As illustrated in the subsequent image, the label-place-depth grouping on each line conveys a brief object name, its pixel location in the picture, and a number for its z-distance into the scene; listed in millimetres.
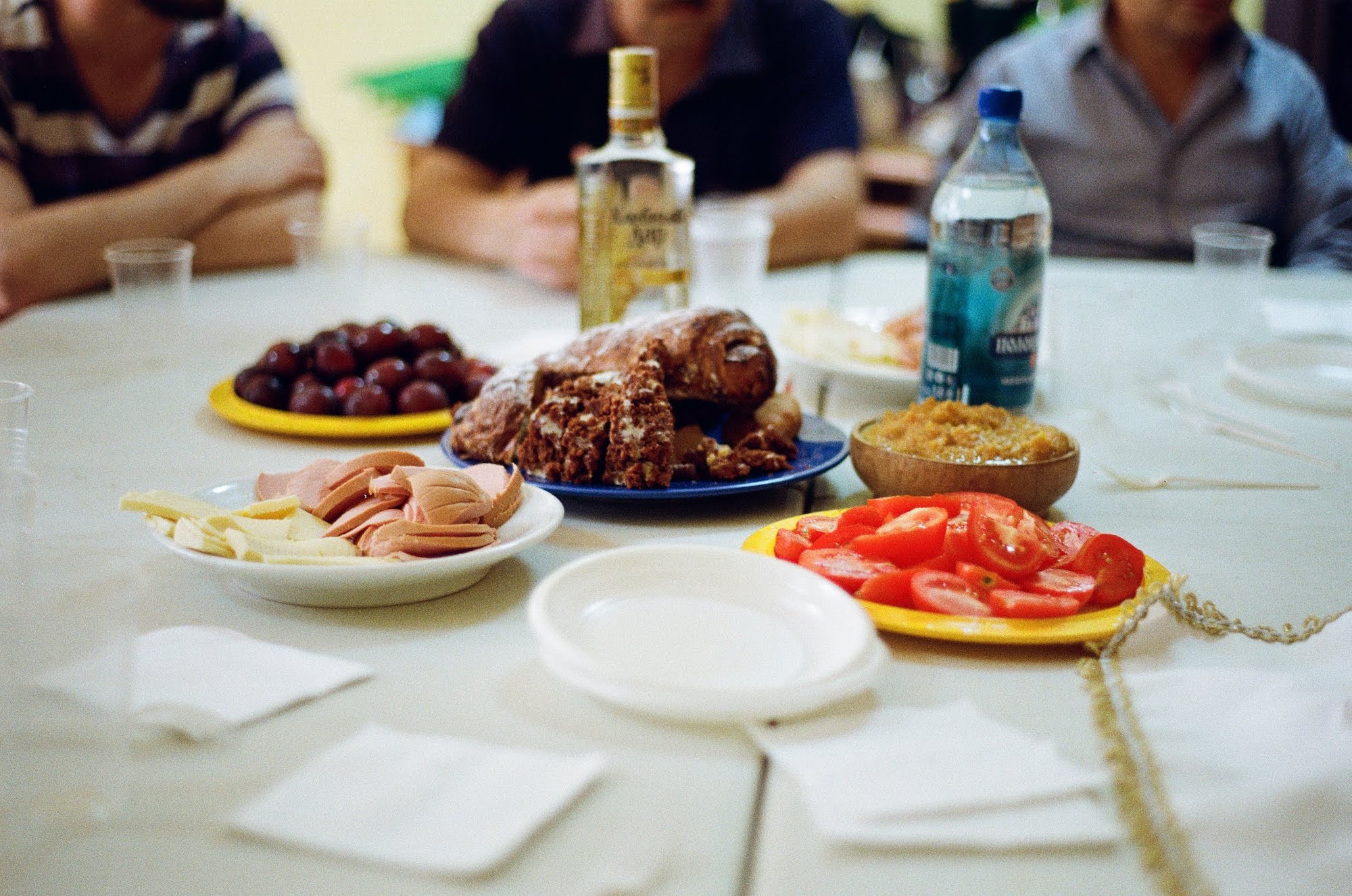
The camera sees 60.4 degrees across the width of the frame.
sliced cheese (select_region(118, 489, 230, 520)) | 948
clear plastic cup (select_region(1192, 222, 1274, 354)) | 1795
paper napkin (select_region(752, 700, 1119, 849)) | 668
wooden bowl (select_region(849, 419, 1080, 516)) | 1110
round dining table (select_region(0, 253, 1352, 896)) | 650
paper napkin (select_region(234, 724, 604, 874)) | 643
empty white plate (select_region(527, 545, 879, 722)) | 750
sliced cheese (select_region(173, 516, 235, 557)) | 914
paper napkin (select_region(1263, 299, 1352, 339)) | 2047
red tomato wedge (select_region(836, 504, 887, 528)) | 1027
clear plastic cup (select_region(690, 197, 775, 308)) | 2014
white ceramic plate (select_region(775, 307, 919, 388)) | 1585
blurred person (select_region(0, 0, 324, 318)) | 2283
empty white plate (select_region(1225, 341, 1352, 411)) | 1647
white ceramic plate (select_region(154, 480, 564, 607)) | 901
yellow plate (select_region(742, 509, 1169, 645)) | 878
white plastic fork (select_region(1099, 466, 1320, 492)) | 1302
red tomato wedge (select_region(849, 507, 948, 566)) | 964
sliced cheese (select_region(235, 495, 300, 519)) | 995
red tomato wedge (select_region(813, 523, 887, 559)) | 1007
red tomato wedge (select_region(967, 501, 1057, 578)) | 938
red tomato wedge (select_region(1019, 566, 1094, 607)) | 925
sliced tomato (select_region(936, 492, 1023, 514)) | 1018
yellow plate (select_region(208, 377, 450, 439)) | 1411
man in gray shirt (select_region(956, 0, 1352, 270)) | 3012
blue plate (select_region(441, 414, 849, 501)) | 1145
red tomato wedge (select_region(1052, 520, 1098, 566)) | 1007
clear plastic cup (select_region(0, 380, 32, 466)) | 1102
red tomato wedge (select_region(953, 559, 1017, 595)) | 930
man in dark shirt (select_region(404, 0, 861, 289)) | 2711
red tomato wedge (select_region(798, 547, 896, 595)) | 938
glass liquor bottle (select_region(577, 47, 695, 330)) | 1577
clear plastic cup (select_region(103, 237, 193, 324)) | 1648
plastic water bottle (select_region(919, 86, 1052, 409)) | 1290
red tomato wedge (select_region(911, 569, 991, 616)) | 908
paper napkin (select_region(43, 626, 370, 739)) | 763
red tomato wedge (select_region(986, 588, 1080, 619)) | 901
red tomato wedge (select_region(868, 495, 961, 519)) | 1028
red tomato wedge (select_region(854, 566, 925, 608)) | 921
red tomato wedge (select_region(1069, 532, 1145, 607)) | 936
